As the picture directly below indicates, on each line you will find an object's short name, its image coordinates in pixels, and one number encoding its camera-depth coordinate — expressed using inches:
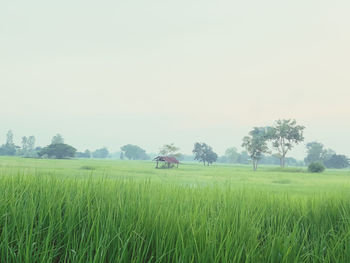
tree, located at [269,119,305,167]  2962.6
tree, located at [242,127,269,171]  2962.6
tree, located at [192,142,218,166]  4001.0
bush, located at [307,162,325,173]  2175.2
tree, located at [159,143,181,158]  3277.6
